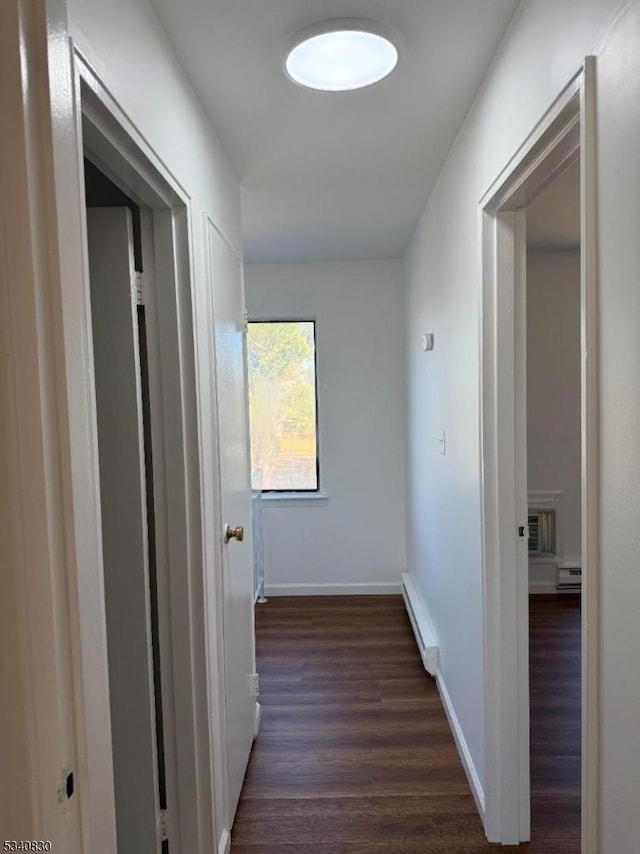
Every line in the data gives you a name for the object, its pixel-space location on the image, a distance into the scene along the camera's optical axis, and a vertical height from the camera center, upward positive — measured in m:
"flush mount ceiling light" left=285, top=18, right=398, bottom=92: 1.38 +0.90
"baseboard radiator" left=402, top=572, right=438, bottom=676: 2.79 -1.27
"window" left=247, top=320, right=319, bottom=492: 4.15 -0.04
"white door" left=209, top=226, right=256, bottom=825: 1.91 -0.36
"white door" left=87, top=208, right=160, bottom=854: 1.47 -0.32
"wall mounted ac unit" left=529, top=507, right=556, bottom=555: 4.14 -0.99
